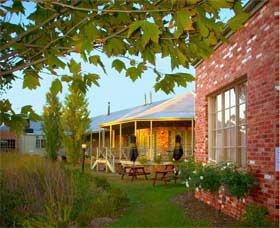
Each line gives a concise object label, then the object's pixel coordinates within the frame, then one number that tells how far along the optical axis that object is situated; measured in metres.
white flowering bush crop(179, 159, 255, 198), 4.84
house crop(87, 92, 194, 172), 16.48
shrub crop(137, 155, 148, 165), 14.47
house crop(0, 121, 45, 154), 28.11
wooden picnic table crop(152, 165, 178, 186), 10.93
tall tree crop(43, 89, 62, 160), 20.99
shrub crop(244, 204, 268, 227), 4.43
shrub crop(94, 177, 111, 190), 8.06
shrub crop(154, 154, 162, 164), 14.45
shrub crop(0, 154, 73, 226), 5.79
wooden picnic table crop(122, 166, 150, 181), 12.62
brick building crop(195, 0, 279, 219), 4.40
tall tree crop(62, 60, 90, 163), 20.68
